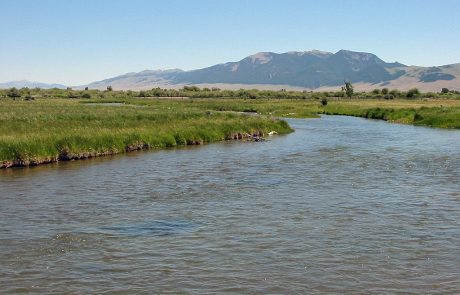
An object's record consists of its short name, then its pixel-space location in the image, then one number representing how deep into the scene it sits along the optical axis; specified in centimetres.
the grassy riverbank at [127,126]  3291
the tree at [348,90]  16498
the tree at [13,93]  12825
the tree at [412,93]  15025
